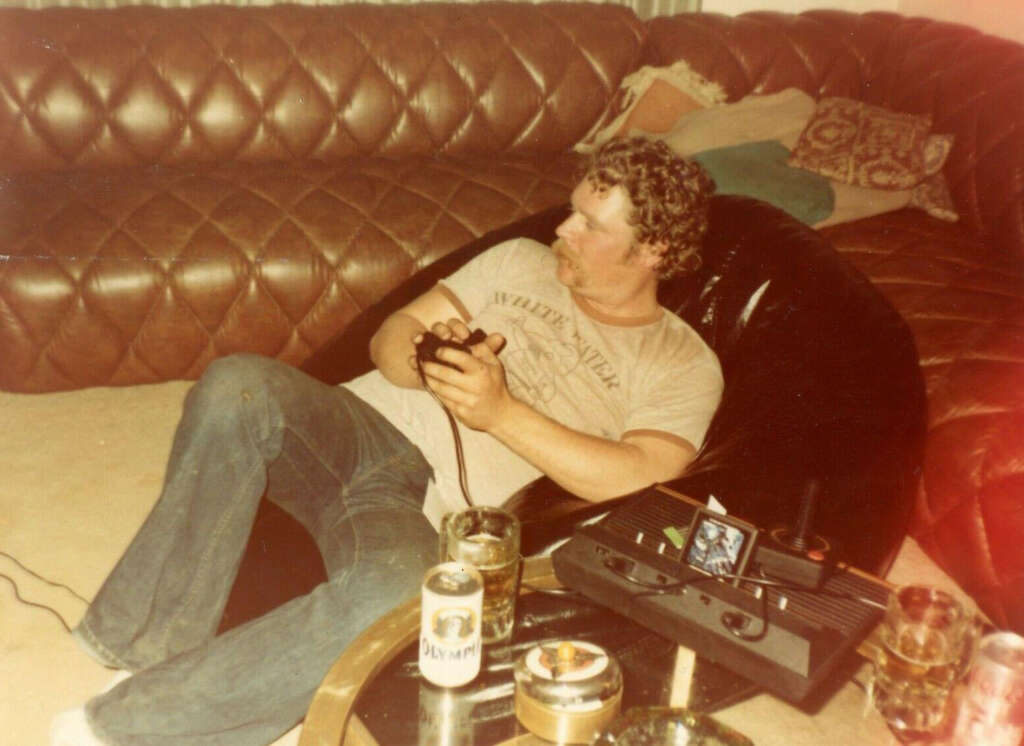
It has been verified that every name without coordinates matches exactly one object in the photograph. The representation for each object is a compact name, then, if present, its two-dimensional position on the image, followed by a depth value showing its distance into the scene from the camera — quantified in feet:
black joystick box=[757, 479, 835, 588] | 3.60
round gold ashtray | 3.38
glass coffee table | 3.49
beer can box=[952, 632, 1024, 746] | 3.29
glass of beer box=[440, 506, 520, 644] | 3.96
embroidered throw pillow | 9.50
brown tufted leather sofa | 8.47
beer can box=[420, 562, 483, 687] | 3.42
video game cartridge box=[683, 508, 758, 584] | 3.55
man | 4.30
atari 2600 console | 3.34
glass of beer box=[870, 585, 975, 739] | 3.55
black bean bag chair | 4.36
